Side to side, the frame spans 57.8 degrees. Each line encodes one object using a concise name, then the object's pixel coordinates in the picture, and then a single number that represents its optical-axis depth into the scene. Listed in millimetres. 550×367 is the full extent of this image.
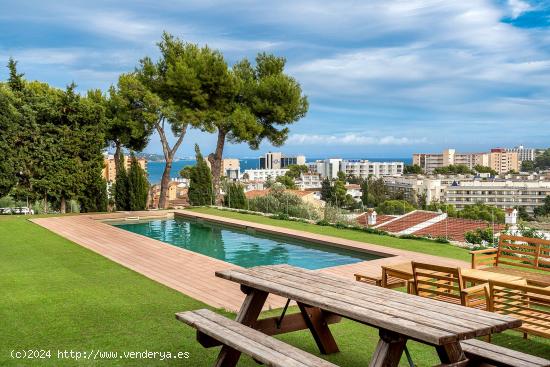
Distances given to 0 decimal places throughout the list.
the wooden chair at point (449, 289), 4477
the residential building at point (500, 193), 56728
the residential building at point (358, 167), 146375
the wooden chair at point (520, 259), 5366
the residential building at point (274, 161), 176162
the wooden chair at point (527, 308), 3863
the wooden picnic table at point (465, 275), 5064
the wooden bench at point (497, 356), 2852
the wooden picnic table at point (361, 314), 2605
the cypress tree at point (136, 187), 18134
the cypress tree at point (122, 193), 18172
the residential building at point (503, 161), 132462
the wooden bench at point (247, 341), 2764
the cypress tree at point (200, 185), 19578
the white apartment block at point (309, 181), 99938
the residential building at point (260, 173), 134875
